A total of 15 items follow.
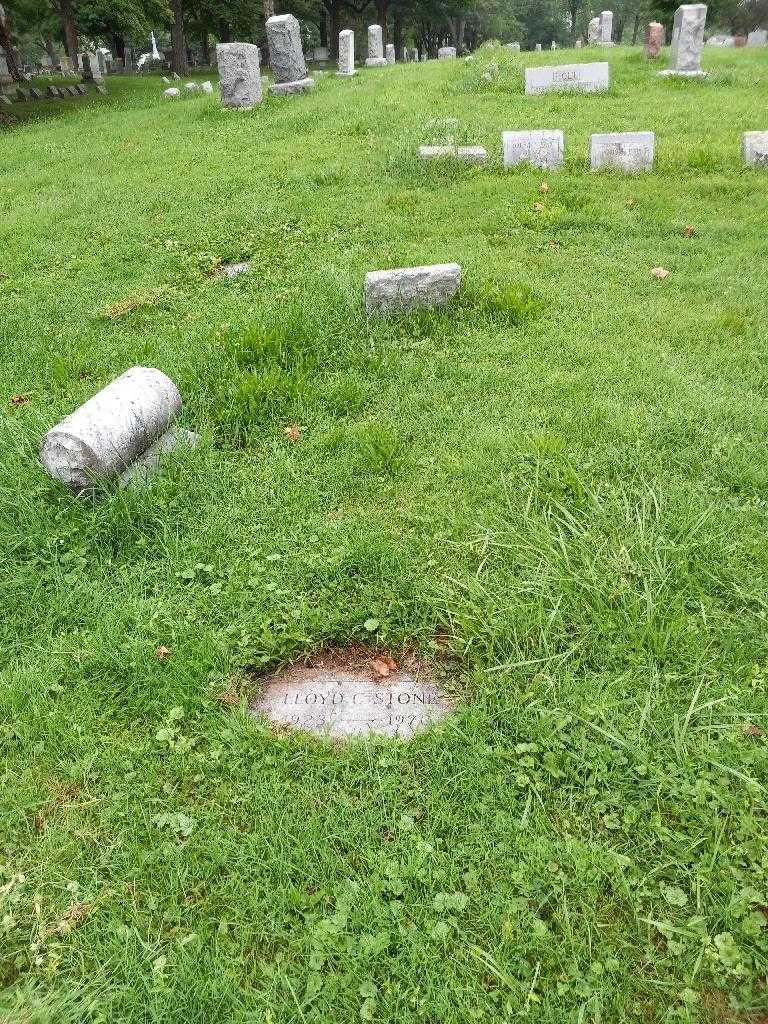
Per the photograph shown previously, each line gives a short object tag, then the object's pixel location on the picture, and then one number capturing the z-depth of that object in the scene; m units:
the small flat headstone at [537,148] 8.49
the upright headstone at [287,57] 14.56
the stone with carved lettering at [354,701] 2.72
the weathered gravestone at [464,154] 8.67
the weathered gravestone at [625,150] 8.23
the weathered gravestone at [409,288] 5.24
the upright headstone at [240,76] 13.41
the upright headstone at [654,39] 16.30
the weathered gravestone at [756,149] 8.27
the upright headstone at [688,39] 14.29
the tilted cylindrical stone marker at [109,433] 3.55
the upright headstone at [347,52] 19.20
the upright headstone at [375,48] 25.14
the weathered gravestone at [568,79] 13.09
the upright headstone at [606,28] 26.68
